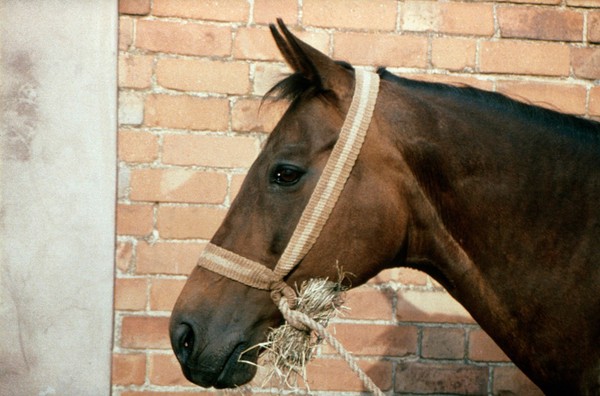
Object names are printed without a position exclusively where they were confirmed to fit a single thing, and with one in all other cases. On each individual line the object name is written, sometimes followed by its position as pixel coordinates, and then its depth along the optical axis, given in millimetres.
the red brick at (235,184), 2453
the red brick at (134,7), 2436
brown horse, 1565
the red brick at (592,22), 2555
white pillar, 2404
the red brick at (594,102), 2547
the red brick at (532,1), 2533
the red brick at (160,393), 2461
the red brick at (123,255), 2439
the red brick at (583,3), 2549
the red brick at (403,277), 2492
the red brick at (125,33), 2432
